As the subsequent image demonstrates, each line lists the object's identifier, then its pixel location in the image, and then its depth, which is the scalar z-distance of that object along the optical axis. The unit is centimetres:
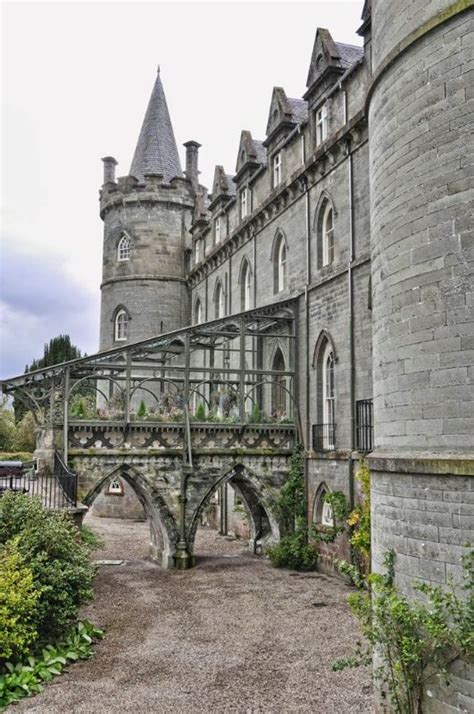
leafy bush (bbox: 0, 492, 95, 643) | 1180
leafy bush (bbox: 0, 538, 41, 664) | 1064
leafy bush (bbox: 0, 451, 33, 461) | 4019
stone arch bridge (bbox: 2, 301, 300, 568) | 1914
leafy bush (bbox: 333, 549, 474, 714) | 769
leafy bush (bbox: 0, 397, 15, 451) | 4741
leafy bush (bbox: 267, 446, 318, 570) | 1908
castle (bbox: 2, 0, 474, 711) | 838
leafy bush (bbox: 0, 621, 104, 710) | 1023
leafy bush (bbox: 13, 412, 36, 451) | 4731
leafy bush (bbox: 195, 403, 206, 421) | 2059
